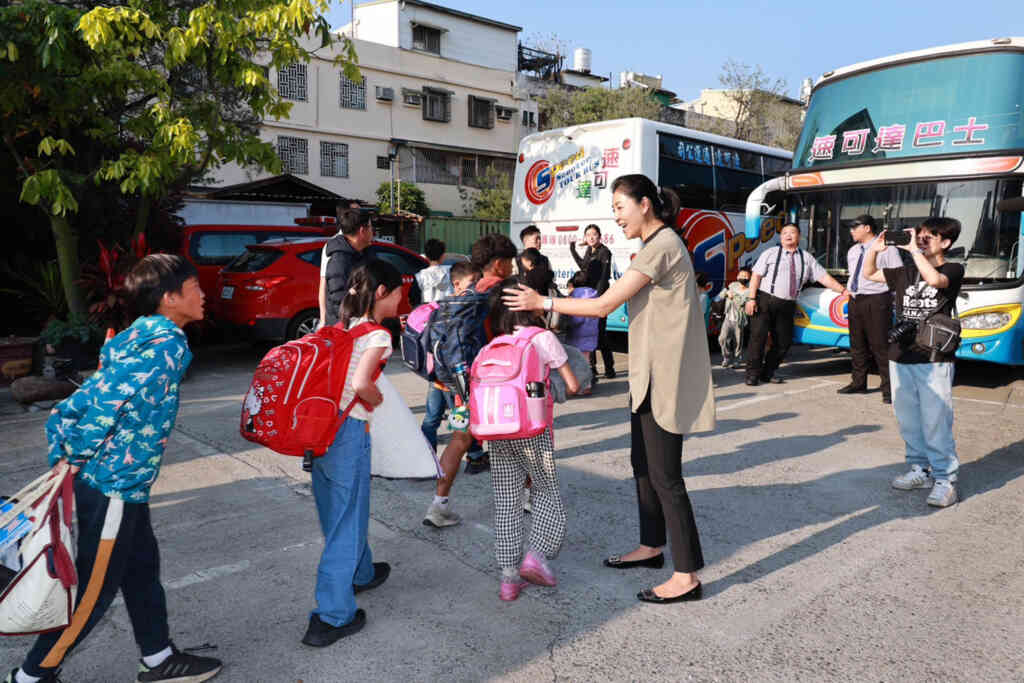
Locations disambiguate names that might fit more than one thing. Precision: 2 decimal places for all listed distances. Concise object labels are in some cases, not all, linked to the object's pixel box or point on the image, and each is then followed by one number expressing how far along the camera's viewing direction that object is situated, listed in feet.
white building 88.69
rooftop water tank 120.47
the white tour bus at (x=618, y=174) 35.63
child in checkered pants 11.76
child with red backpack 10.04
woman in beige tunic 11.02
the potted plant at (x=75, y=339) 28.35
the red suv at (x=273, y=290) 31.99
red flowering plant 28.35
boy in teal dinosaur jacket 8.24
